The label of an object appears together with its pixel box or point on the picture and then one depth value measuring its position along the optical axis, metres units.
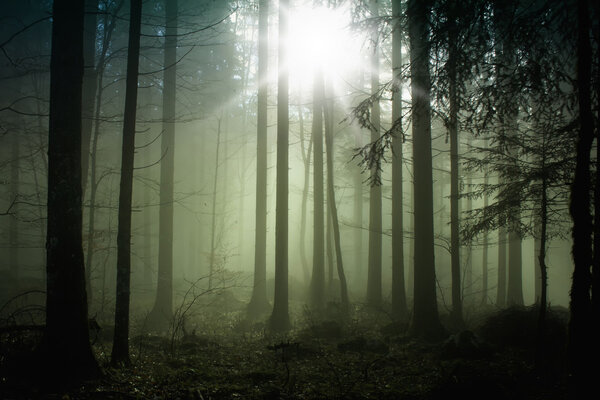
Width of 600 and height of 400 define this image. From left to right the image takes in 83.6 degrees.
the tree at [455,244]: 11.05
